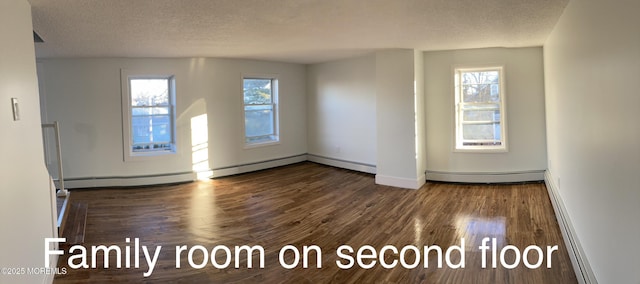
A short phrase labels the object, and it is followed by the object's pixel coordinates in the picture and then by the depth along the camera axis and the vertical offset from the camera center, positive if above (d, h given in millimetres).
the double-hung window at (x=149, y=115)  5801 +284
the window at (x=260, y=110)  6824 +351
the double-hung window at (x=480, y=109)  5457 +166
